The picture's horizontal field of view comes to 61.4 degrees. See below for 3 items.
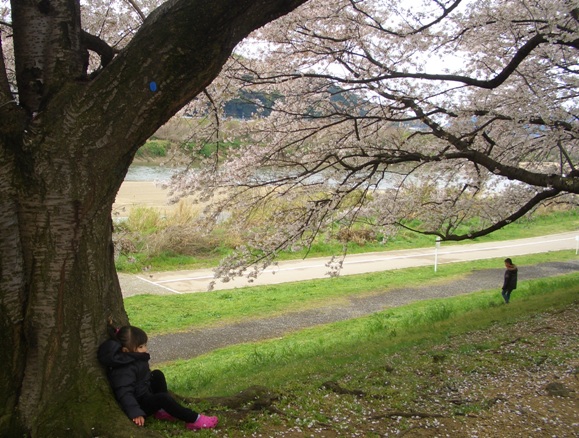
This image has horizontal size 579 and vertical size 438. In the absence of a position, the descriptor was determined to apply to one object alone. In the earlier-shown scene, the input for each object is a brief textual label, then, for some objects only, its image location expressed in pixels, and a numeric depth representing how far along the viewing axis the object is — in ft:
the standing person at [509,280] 35.22
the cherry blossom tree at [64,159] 9.62
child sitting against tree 10.70
